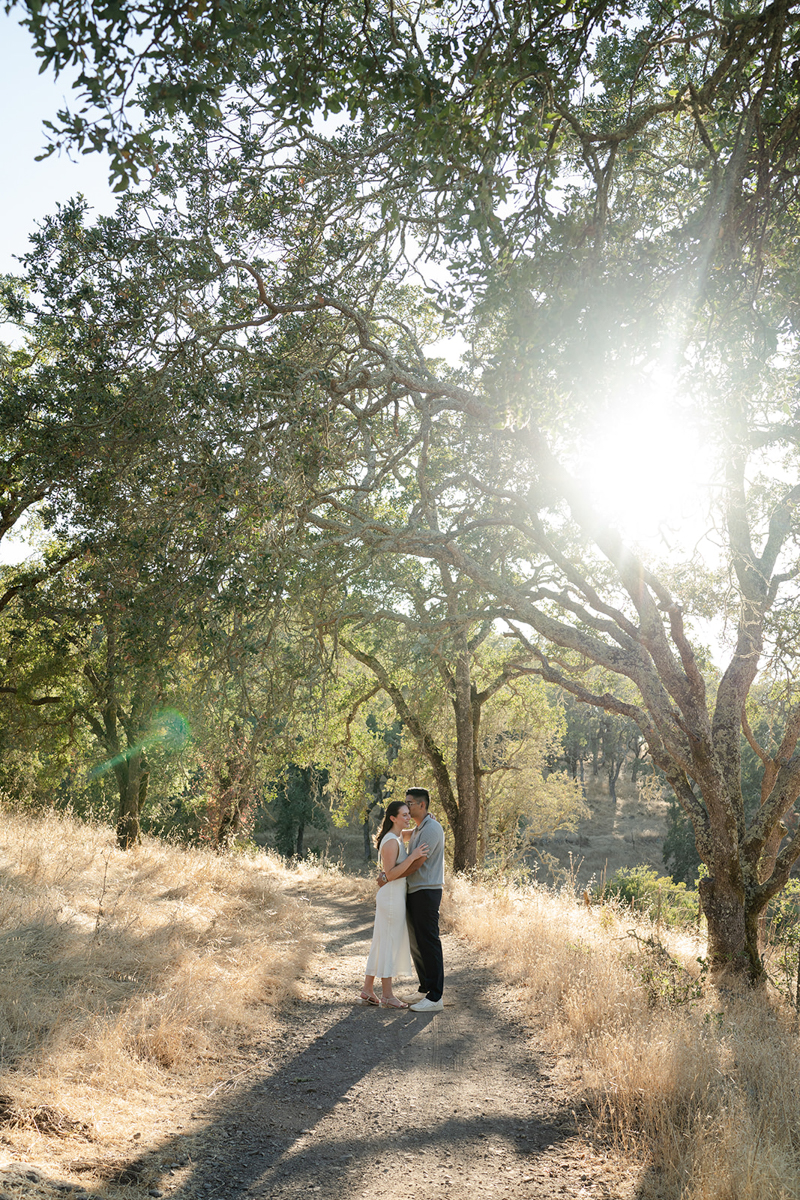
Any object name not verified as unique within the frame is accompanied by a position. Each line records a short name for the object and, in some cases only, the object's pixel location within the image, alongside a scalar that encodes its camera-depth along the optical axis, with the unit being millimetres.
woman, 6863
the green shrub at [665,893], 11372
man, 6863
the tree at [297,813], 45688
